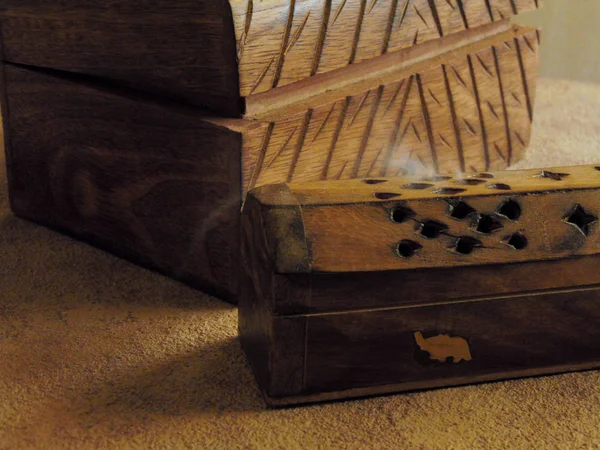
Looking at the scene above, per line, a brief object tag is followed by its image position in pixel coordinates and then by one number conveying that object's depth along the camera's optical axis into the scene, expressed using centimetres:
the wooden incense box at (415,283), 27
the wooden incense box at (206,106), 32
